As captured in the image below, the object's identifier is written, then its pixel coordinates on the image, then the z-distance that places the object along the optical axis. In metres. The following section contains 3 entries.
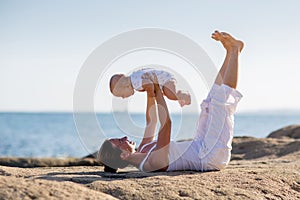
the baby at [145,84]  5.51
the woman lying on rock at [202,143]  5.66
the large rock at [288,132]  11.91
